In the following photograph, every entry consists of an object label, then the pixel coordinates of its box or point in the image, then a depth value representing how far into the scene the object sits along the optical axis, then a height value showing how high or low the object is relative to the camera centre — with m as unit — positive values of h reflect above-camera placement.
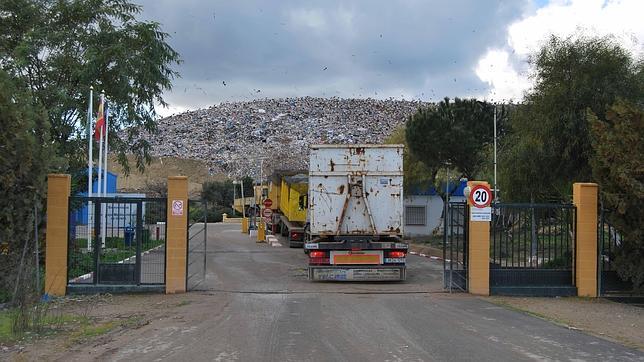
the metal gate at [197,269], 16.18 -2.23
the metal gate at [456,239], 15.53 -0.85
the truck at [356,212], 17.73 -0.27
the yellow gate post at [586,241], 15.27 -0.85
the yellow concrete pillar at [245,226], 49.03 -1.89
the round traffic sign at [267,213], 37.12 -0.65
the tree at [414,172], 36.66 +1.81
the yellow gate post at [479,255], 15.23 -1.21
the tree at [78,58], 23.20 +5.29
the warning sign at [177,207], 14.96 -0.15
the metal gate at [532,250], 15.34 -1.11
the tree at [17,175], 13.00 +0.51
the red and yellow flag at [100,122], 20.34 +2.48
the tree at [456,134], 33.12 +3.67
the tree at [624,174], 14.01 +0.72
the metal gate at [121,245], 14.70 -1.15
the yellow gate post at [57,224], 14.73 -0.57
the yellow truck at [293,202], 29.70 +0.01
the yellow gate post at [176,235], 14.95 -0.80
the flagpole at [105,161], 21.38 +1.40
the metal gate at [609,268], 15.27 -1.49
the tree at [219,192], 82.50 +1.21
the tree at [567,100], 18.23 +3.06
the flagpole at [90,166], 18.05 +1.09
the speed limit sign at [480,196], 15.17 +0.20
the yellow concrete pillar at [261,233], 37.03 -1.81
